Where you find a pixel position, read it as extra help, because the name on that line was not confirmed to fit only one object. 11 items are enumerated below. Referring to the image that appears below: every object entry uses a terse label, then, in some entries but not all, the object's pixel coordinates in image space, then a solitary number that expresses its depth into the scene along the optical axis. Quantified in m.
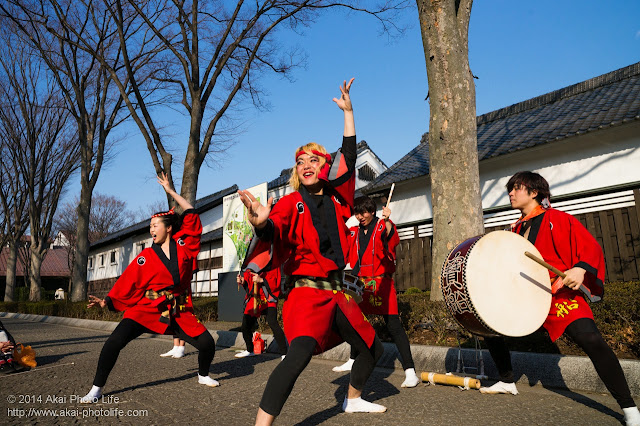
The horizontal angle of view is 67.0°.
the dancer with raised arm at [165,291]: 4.52
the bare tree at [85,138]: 17.41
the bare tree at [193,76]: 11.62
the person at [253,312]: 6.31
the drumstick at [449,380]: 4.05
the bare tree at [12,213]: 21.11
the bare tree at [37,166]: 19.92
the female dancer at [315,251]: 2.73
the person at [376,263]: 4.77
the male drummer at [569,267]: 3.06
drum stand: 4.49
